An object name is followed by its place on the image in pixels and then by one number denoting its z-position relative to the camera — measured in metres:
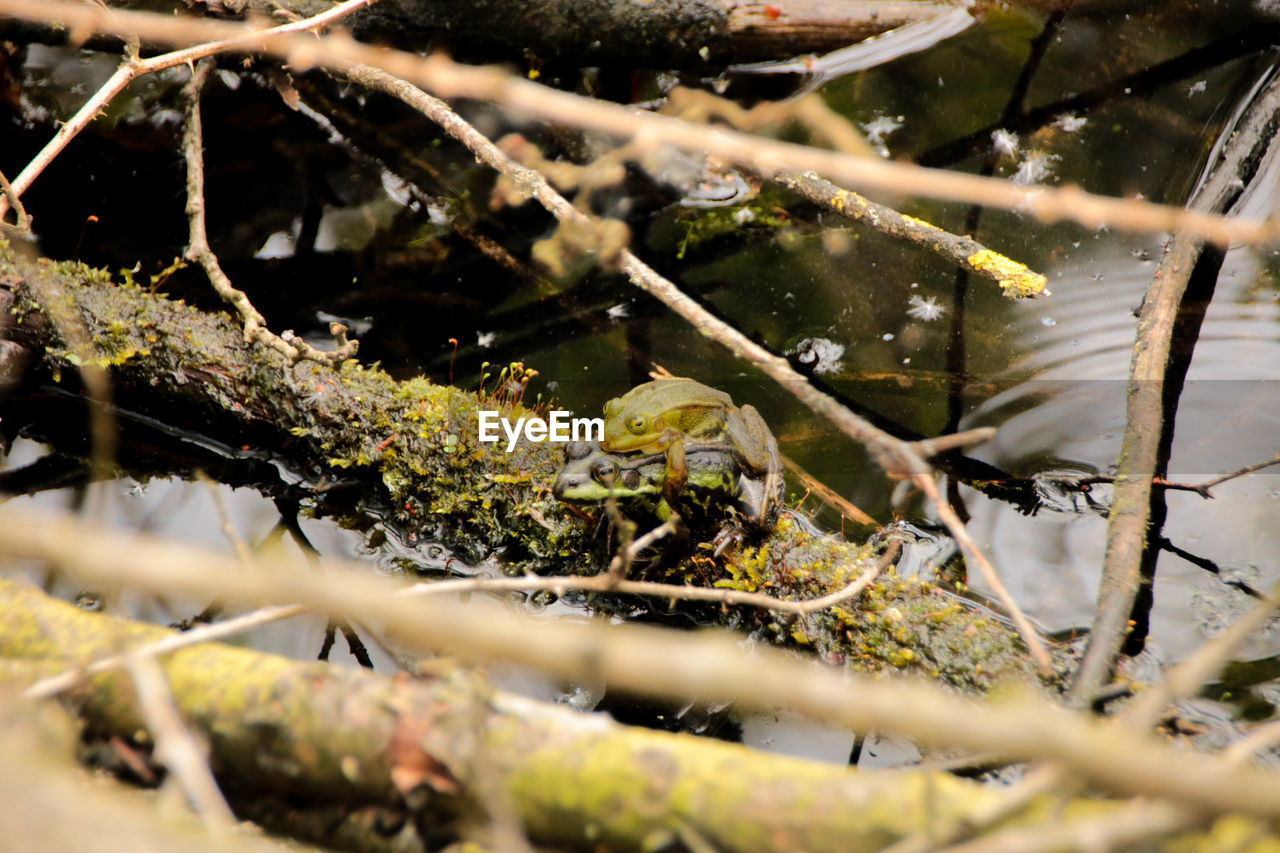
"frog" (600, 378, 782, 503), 3.42
